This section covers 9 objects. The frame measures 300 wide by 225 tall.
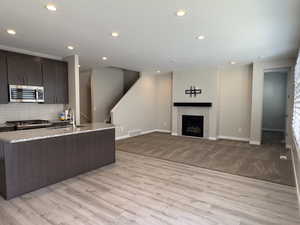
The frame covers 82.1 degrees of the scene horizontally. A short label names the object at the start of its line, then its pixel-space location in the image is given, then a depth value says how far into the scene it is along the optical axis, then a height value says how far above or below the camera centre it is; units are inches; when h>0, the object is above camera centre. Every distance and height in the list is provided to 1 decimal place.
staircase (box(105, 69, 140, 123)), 323.0 +50.4
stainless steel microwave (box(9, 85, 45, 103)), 154.2 +10.7
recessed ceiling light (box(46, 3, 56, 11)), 88.5 +51.2
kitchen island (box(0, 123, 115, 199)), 95.7 -33.1
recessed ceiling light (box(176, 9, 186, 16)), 94.2 +51.3
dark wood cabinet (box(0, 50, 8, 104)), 147.1 +22.1
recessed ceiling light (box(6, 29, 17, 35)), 119.6 +51.9
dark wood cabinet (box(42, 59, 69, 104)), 177.3 +25.4
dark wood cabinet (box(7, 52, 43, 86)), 152.5 +33.1
